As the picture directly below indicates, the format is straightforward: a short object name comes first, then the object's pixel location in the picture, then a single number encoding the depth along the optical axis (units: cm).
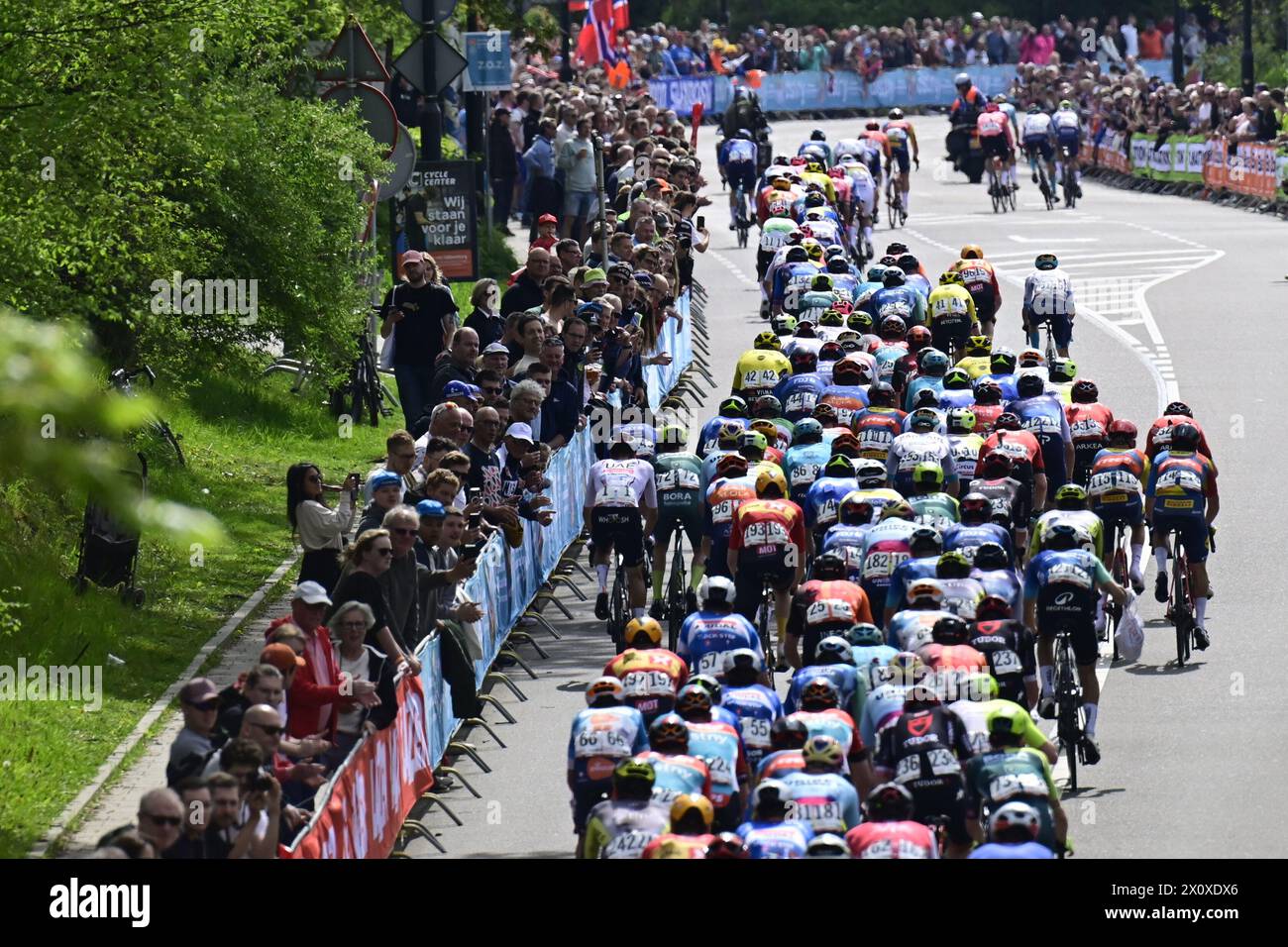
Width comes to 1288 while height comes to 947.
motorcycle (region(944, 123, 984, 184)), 5109
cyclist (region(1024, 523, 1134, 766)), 1551
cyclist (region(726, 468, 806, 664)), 1703
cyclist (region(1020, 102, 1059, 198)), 4447
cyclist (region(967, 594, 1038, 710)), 1418
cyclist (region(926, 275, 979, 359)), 2533
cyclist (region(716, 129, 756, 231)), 4006
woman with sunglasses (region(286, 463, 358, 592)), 1532
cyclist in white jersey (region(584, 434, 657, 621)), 1798
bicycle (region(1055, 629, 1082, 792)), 1491
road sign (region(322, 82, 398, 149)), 2184
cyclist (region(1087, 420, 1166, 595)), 1853
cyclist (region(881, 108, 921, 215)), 4197
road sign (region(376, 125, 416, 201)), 2188
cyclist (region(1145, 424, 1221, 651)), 1816
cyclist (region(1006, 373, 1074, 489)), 1991
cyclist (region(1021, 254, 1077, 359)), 2669
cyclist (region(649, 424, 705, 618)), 1838
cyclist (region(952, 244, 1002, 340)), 2685
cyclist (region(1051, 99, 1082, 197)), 4472
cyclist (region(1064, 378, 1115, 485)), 2028
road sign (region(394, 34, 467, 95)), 2152
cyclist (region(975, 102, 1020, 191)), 4372
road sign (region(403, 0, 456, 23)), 2144
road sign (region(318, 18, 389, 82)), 2138
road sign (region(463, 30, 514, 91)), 2970
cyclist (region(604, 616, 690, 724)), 1320
